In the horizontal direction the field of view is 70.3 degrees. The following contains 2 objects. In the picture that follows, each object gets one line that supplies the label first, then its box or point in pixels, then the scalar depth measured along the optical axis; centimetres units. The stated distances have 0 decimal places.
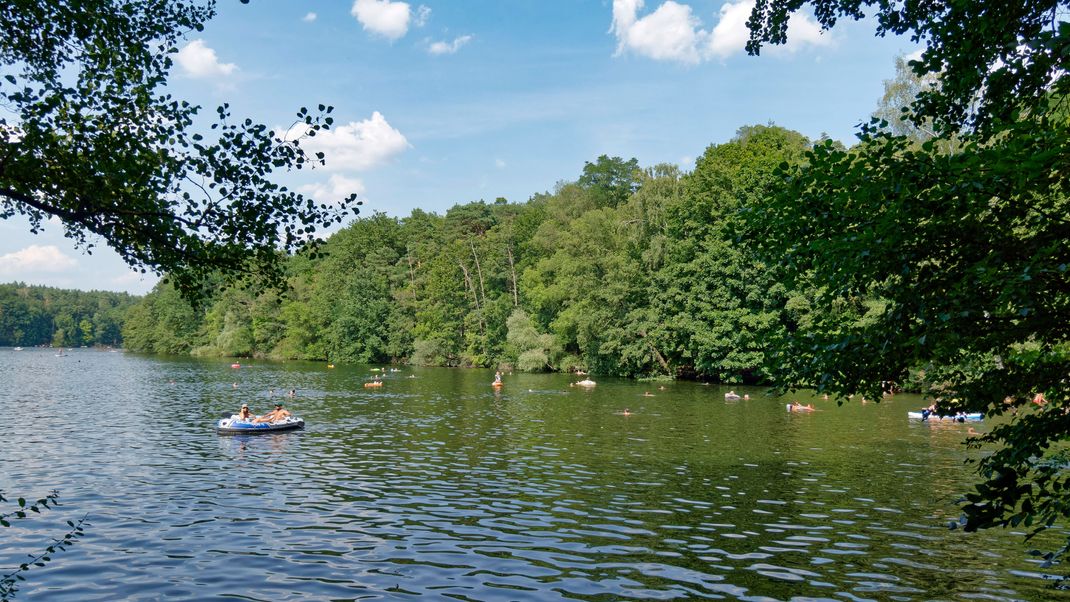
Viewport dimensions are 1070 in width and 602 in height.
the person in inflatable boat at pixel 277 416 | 3328
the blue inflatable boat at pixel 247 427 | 3161
